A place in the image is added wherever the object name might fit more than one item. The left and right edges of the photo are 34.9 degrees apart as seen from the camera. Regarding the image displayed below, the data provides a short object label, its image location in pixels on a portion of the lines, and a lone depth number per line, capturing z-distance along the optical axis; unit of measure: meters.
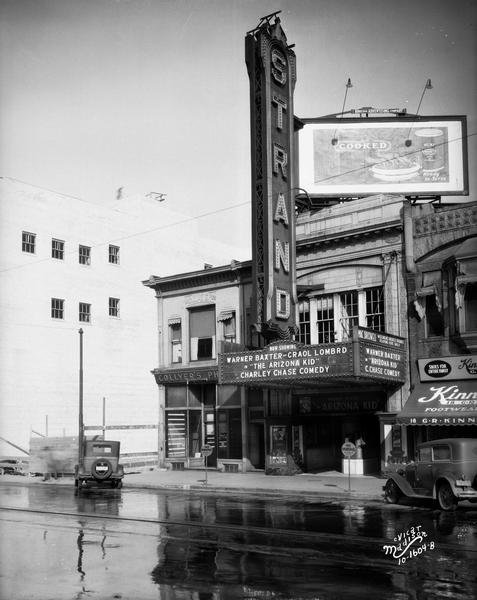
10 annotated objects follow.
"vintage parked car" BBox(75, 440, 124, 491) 31.80
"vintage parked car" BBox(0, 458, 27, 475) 44.38
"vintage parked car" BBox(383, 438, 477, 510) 21.00
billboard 37.50
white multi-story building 50.03
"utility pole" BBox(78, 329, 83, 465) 37.33
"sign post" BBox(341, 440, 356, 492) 26.85
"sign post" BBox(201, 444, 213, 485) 31.16
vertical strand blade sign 32.94
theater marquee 29.28
